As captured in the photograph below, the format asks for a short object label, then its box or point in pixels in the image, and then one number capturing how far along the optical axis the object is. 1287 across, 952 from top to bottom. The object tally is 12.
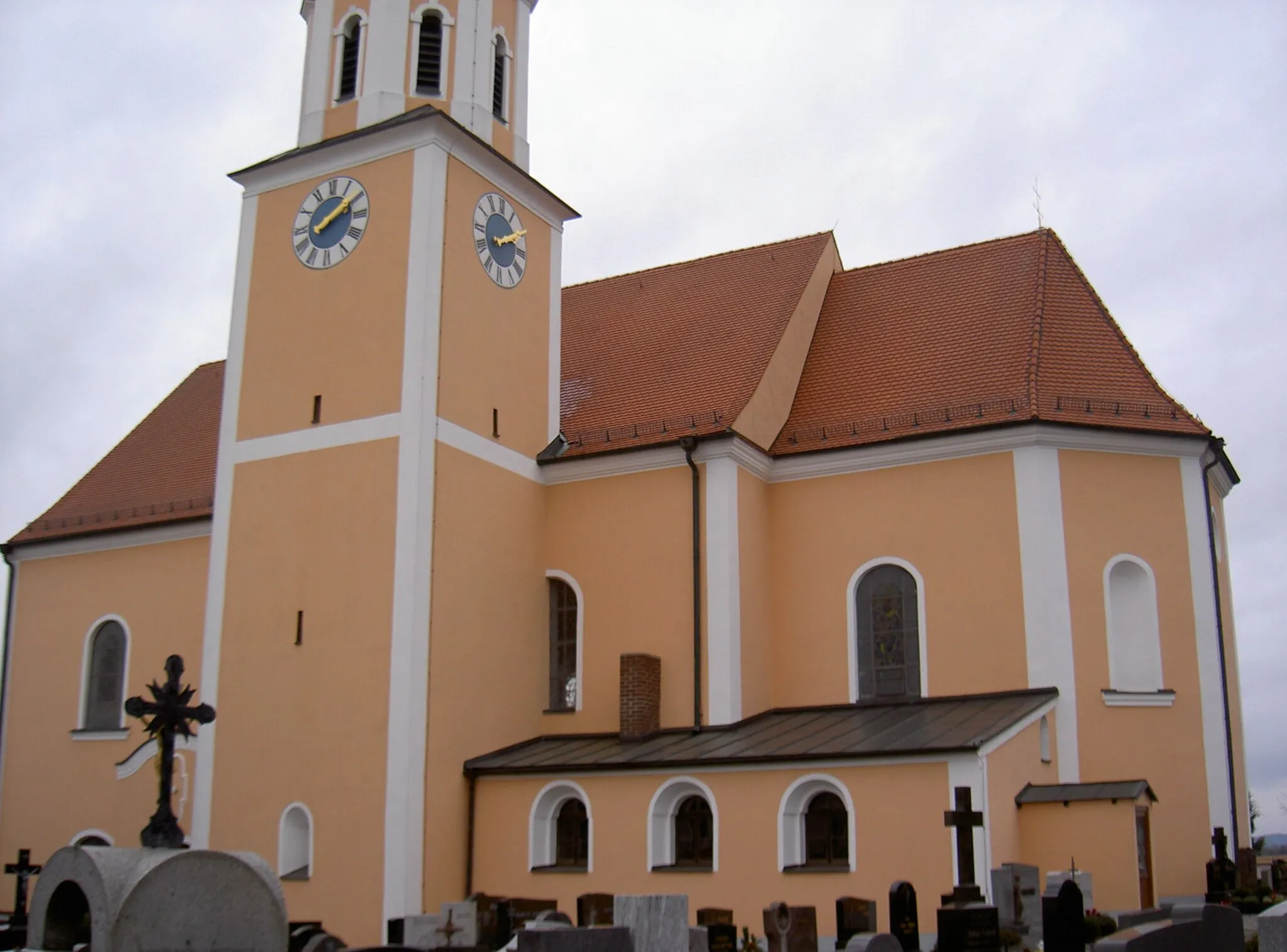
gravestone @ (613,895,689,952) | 10.65
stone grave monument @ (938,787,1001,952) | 11.19
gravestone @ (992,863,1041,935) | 14.10
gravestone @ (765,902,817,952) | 13.04
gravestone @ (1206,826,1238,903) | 15.73
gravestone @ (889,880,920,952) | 11.93
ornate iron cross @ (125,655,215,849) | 12.29
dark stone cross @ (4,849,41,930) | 15.27
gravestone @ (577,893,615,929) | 15.21
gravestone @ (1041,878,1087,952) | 10.48
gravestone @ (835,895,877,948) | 13.45
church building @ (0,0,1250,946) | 16.48
